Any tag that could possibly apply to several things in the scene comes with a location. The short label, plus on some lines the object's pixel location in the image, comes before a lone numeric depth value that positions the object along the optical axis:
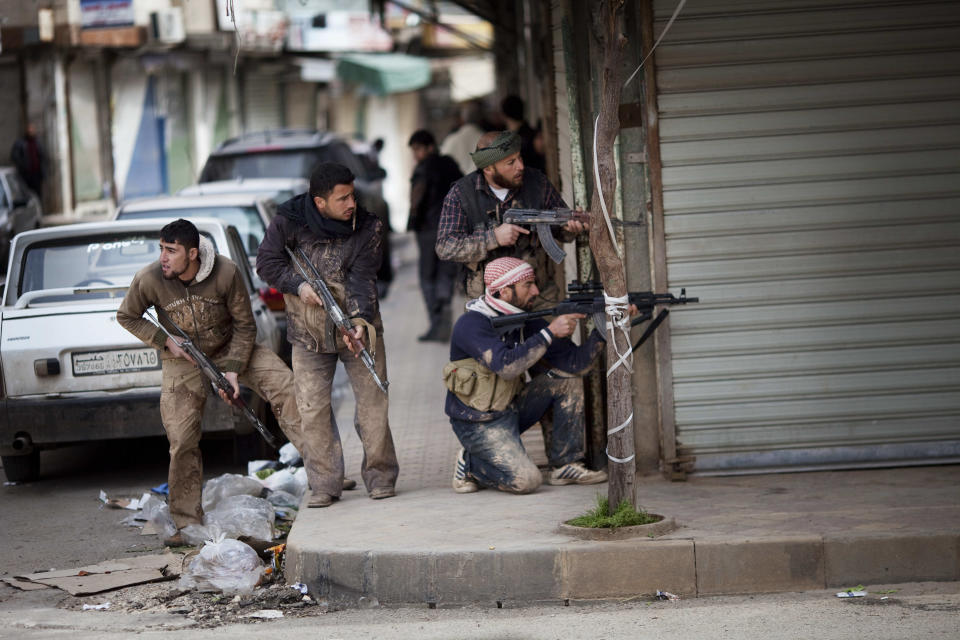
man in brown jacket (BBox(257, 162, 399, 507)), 13.52
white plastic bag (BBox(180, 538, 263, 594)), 11.98
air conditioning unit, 59.75
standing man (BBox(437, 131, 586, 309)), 13.76
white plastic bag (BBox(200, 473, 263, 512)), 14.62
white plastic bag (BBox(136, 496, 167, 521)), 14.19
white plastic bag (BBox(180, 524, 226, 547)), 13.55
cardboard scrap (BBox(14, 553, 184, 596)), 12.27
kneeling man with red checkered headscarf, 13.22
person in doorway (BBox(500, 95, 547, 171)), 21.79
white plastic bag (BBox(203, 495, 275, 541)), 13.44
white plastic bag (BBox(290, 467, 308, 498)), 15.44
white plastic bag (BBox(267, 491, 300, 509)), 15.13
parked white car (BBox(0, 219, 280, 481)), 15.70
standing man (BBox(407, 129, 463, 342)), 24.05
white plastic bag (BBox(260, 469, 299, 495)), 15.40
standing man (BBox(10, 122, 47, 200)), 58.62
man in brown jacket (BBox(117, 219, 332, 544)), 13.46
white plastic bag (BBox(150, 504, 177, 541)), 13.88
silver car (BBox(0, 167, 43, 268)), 40.69
